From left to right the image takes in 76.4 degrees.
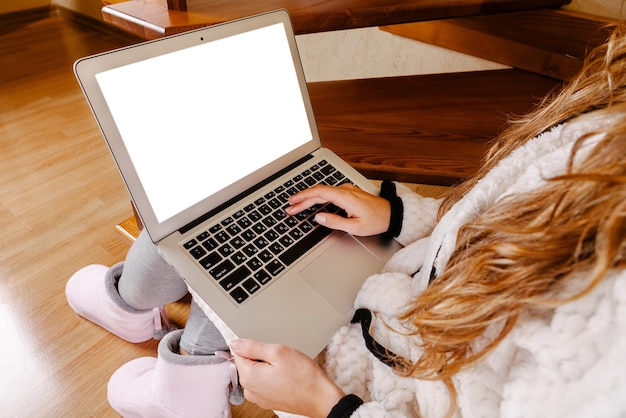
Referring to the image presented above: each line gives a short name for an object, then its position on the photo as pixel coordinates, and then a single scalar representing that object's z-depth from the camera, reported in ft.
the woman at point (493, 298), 0.96
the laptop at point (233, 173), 1.64
